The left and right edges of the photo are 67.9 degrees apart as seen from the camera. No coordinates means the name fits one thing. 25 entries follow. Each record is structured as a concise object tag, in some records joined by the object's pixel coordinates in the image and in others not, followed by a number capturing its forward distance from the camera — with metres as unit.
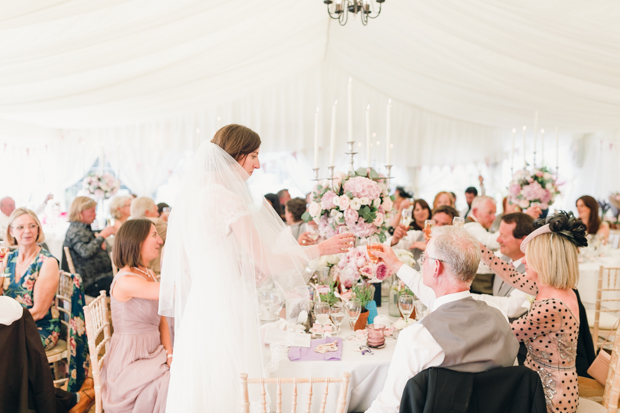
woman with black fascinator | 2.05
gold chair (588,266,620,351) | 3.71
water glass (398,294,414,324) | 2.43
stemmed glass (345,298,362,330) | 2.38
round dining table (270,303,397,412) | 2.08
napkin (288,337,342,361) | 2.09
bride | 2.04
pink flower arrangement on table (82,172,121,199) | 6.87
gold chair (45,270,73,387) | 3.16
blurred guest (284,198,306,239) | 5.04
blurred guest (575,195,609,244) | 5.30
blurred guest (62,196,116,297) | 4.62
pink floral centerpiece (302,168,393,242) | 2.63
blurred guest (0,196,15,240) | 6.35
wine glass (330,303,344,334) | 2.40
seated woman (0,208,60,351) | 3.14
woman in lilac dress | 2.43
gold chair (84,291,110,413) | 2.40
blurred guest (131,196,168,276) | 5.07
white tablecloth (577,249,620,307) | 4.55
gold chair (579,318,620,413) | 2.11
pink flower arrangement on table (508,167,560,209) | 5.36
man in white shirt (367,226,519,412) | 1.54
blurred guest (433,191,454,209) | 5.82
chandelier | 3.94
